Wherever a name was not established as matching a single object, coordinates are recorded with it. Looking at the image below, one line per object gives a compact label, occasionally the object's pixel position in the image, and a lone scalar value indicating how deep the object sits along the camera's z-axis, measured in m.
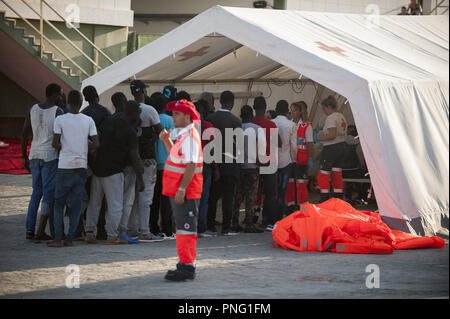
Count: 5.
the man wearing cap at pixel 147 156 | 18.45
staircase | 35.94
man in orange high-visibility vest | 13.75
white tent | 17.90
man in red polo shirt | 20.83
